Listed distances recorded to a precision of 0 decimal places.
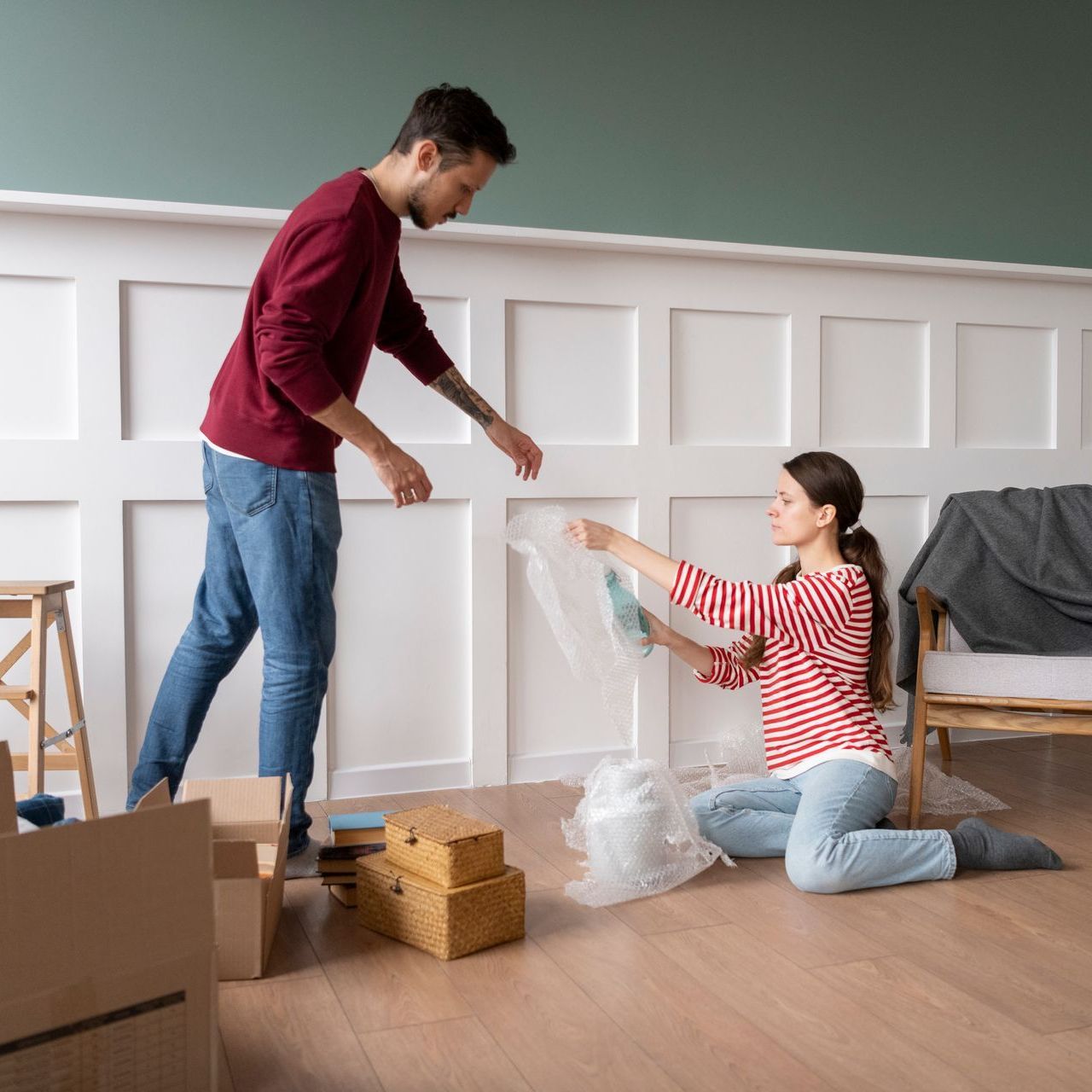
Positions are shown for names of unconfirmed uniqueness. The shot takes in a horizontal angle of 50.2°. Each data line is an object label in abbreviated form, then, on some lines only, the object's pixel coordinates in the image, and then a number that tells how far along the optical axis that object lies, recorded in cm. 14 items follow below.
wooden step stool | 216
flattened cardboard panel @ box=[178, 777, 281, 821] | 200
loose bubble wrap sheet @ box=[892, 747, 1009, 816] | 266
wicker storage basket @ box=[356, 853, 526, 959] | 178
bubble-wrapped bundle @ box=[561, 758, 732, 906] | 210
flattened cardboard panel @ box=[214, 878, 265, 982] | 169
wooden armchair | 245
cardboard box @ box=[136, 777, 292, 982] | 169
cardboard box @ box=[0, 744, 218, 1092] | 104
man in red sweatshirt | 201
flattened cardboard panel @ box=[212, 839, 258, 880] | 181
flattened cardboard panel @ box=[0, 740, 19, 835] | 133
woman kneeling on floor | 218
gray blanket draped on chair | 285
